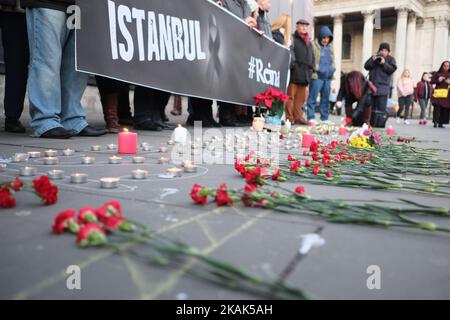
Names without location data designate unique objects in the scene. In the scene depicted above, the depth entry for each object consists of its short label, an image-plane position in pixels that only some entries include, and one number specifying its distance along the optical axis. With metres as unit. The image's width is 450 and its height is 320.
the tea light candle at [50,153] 2.51
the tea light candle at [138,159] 2.46
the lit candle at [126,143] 2.87
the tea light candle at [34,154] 2.49
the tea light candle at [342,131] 5.98
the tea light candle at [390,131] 6.04
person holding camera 8.78
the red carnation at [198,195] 1.42
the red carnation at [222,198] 1.38
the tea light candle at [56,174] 1.90
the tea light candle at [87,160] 2.36
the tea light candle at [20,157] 2.35
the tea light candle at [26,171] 1.95
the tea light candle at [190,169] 2.21
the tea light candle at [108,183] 1.71
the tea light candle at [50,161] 2.30
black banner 3.66
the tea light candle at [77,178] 1.80
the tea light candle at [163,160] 2.53
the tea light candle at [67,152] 2.66
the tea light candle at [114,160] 2.43
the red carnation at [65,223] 1.09
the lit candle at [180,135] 3.58
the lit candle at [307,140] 3.79
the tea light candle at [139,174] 1.95
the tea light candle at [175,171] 2.06
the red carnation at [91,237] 1.01
